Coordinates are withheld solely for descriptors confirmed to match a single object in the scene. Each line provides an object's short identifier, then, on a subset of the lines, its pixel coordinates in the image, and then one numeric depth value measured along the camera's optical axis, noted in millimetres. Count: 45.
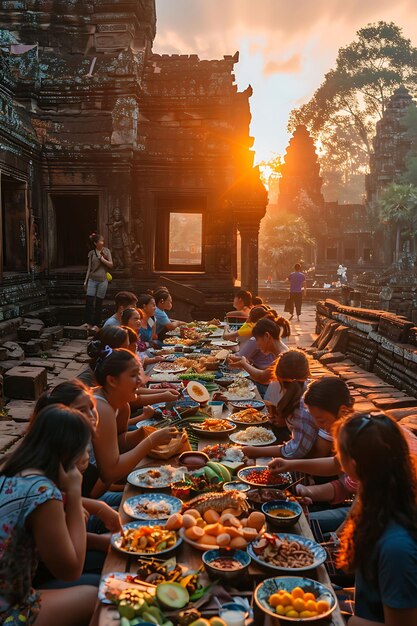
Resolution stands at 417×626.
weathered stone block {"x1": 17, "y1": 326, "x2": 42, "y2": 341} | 10492
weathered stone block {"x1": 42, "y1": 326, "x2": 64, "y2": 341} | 11316
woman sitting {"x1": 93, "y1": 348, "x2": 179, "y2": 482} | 3574
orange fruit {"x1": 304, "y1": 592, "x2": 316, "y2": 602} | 2301
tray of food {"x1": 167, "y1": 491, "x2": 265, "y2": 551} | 2748
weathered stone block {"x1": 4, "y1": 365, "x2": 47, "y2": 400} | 7848
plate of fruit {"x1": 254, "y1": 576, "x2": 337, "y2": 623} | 2207
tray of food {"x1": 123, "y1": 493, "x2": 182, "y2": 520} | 3066
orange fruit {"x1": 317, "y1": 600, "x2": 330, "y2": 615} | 2240
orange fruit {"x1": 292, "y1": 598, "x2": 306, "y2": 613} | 2236
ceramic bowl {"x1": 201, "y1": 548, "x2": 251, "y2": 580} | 2475
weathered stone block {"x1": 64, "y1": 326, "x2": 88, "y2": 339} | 12320
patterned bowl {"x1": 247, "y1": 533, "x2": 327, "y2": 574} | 2527
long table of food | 2266
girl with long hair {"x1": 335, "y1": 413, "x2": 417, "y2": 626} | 2059
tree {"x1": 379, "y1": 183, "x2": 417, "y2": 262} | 41281
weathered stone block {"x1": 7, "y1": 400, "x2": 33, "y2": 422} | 6949
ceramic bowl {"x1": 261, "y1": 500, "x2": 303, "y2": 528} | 2936
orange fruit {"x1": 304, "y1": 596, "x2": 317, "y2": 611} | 2238
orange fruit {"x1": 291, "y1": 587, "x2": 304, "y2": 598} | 2316
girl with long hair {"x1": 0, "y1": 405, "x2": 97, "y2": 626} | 2334
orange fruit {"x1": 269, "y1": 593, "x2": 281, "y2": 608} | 2260
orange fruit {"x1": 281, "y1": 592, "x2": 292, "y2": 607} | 2256
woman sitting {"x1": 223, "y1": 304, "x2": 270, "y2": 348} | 7559
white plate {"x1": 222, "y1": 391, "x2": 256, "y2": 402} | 5324
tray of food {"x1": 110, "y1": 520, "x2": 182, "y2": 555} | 2705
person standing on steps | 12406
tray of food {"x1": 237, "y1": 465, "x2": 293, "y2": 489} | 3416
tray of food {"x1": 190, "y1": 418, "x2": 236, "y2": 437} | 4324
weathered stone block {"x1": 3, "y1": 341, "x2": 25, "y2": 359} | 9219
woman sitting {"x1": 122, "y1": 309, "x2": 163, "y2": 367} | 6703
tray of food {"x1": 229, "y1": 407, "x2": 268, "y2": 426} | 4625
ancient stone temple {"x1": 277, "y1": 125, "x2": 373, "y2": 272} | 45594
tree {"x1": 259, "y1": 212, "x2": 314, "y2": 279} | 39938
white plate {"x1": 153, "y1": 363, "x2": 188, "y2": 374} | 6602
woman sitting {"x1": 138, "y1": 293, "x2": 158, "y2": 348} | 8359
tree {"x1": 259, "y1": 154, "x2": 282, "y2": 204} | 52600
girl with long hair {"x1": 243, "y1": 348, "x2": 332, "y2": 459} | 3900
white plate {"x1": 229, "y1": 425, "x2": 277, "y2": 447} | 4113
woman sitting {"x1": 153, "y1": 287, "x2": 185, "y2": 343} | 9594
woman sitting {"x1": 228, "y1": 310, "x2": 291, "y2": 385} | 6000
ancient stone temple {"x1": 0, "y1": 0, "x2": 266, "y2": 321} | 14312
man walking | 19578
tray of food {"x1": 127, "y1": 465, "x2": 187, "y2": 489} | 3416
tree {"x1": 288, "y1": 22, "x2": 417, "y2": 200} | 48438
